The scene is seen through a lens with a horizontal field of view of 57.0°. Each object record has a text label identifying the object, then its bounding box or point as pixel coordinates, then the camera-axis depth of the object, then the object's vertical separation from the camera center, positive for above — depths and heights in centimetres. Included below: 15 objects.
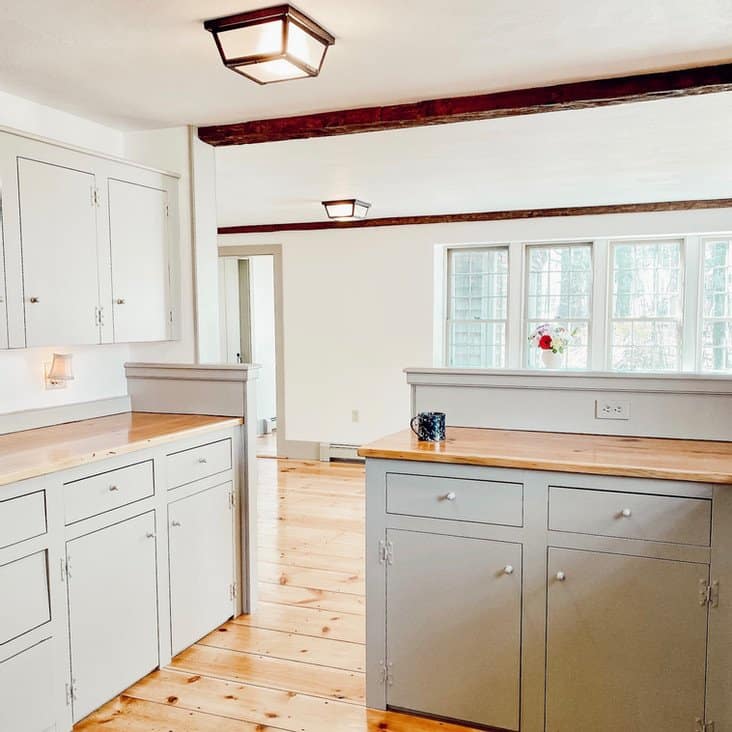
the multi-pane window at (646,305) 607 +14
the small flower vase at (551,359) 610 -35
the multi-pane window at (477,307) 660 +14
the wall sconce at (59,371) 307 -22
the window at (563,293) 630 +26
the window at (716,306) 592 +12
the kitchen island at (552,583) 205 -86
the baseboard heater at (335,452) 676 -131
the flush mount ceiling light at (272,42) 219 +94
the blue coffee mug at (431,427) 254 -40
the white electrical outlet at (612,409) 262 -34
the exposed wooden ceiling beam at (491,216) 576 +97
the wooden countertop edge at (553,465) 200 -46
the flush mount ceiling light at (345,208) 539 +92
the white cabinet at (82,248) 263 +33
